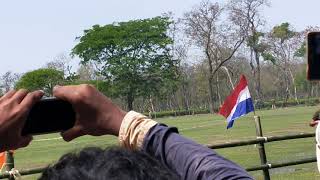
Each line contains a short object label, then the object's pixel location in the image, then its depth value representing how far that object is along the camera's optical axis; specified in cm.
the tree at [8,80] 5348
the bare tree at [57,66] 5209
